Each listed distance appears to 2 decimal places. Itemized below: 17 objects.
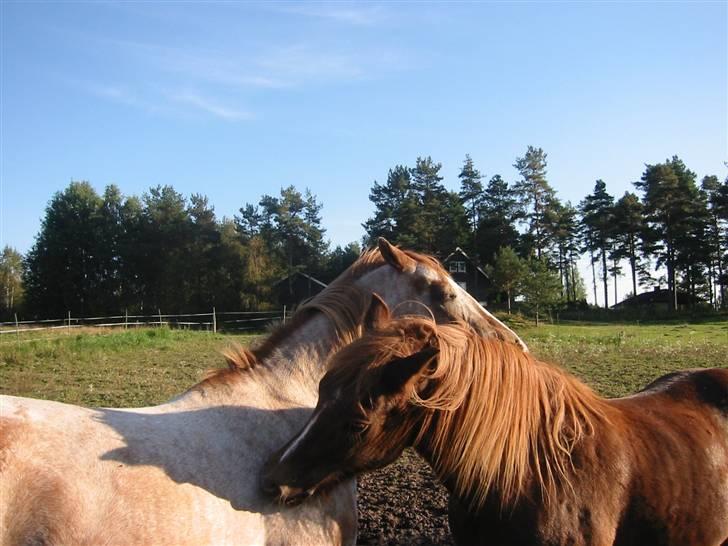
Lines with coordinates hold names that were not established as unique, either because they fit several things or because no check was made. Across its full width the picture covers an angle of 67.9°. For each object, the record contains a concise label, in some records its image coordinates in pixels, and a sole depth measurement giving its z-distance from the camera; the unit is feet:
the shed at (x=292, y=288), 162.40
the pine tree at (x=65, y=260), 164.96
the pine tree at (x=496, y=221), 183.83
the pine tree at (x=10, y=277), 222.54
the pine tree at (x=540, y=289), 124.36
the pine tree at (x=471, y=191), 195.98
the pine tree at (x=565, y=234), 186.50
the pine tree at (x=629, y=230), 179.83
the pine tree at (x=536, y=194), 186.19
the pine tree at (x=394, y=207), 165.17
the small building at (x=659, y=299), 176.19
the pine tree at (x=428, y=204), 161.89
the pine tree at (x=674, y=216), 165.99
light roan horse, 7.41
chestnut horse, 8.02
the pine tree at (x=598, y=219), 190.90
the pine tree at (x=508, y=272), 132.46
